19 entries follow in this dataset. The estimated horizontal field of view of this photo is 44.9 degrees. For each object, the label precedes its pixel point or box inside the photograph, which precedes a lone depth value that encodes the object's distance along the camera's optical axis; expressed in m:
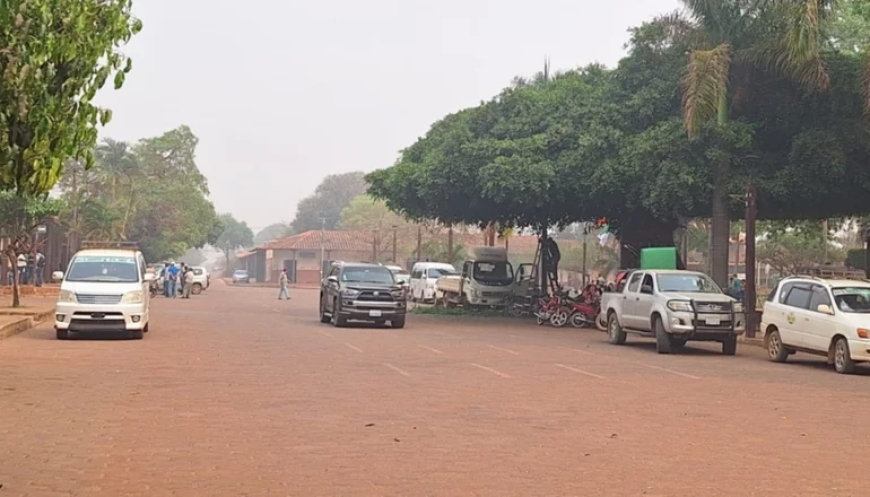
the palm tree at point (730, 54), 26.55
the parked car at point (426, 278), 51.69
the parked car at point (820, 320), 19.39
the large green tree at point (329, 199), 151.00
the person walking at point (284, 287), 53.41
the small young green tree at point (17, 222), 32.28
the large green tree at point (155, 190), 76.68
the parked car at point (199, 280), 60.78
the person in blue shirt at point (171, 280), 52.19
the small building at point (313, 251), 101.69
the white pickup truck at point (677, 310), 22.94
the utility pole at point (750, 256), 27.73
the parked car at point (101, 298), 22.91
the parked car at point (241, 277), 108.12
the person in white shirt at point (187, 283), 52.56
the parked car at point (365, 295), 29.56
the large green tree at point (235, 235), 174.25
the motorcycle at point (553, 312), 34.81
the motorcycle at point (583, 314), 34.25
